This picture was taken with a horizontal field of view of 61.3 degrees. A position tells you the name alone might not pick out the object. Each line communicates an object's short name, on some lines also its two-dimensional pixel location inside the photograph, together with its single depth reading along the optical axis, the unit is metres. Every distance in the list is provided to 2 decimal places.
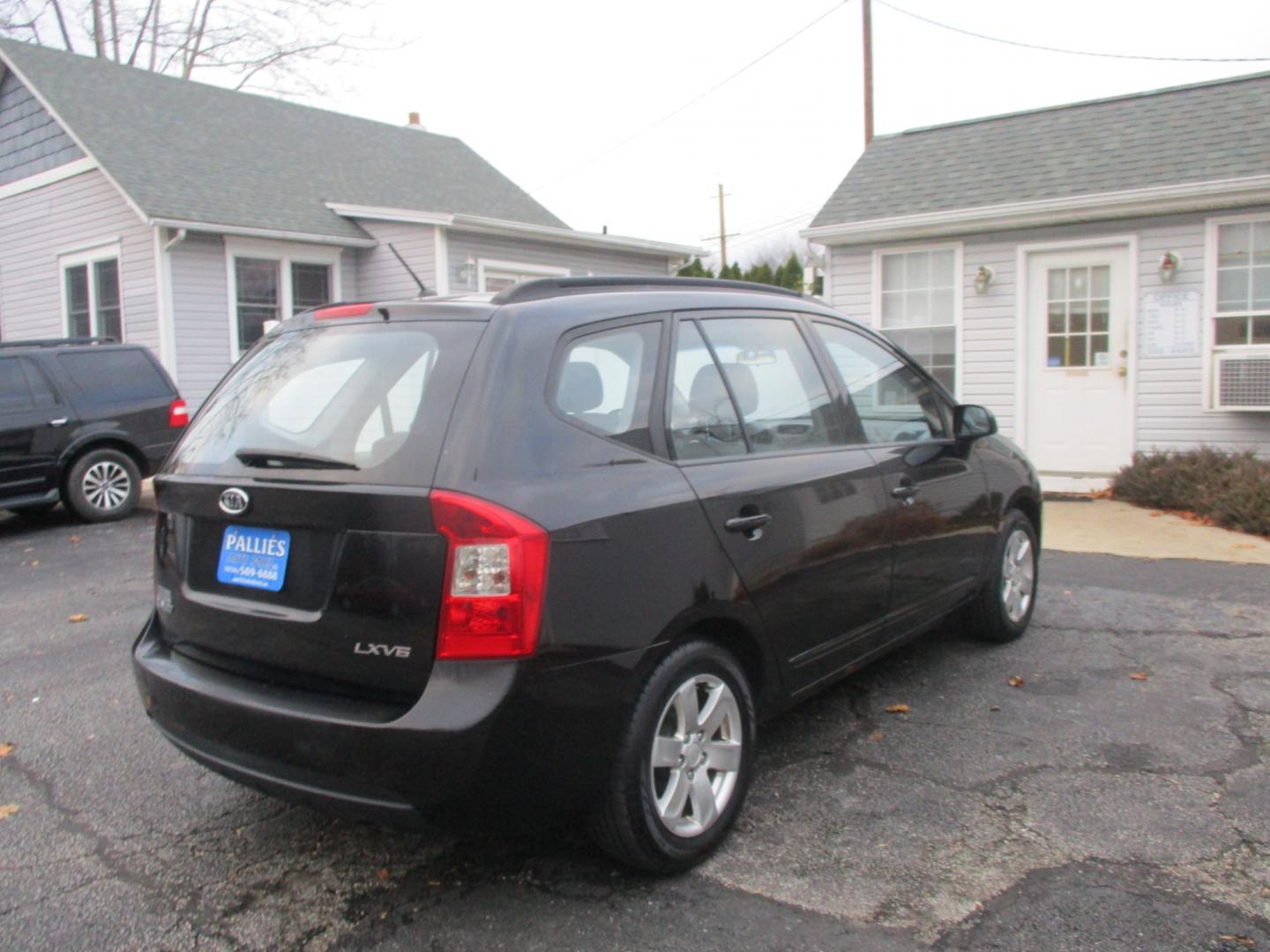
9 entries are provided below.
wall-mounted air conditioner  9.77
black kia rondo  2.63
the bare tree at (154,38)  25.53
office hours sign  10.24
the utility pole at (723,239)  48.81
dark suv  9.25
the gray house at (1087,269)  10.09
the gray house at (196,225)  13.56
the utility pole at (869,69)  20.28
